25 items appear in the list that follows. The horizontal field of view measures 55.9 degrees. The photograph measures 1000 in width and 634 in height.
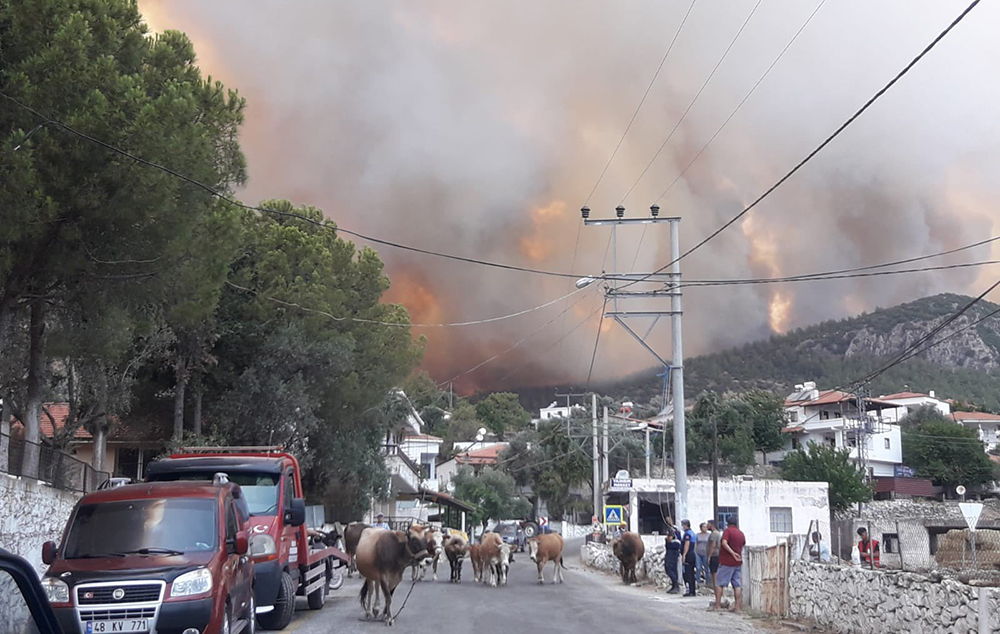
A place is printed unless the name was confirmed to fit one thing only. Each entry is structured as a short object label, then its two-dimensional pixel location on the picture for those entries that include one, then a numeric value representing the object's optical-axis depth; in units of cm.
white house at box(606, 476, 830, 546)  5200
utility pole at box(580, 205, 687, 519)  2731
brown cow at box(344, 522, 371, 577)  2934
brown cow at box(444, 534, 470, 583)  2592
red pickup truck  1399
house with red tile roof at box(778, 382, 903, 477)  8294
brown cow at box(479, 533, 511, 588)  2608
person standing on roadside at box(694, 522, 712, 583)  2331
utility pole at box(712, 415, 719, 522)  3988
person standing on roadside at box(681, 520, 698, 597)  2189
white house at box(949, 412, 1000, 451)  10912
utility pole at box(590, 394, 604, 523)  5409
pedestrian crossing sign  3994
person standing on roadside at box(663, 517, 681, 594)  2344
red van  958
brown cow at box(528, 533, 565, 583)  2781
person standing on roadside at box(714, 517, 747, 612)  1839
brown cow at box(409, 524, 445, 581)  1617
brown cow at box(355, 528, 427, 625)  1576
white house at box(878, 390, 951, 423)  11147
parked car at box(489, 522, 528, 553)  5723
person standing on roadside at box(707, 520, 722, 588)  2114
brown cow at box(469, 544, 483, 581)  2712
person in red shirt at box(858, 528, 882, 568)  2019
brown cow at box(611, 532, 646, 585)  2756
